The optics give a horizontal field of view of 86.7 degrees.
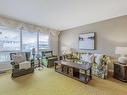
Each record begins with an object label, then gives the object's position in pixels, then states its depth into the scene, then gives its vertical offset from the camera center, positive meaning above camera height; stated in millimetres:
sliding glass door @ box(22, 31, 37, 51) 3545 +372
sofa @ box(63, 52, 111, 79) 2413 -612
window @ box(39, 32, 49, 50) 4122 +385
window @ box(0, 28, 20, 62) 3002 +233
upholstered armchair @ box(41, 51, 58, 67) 3558 -636
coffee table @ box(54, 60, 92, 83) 2263 -914
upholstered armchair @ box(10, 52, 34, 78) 2443 -662
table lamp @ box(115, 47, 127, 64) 2221 -170
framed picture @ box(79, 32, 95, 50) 3236 +320
